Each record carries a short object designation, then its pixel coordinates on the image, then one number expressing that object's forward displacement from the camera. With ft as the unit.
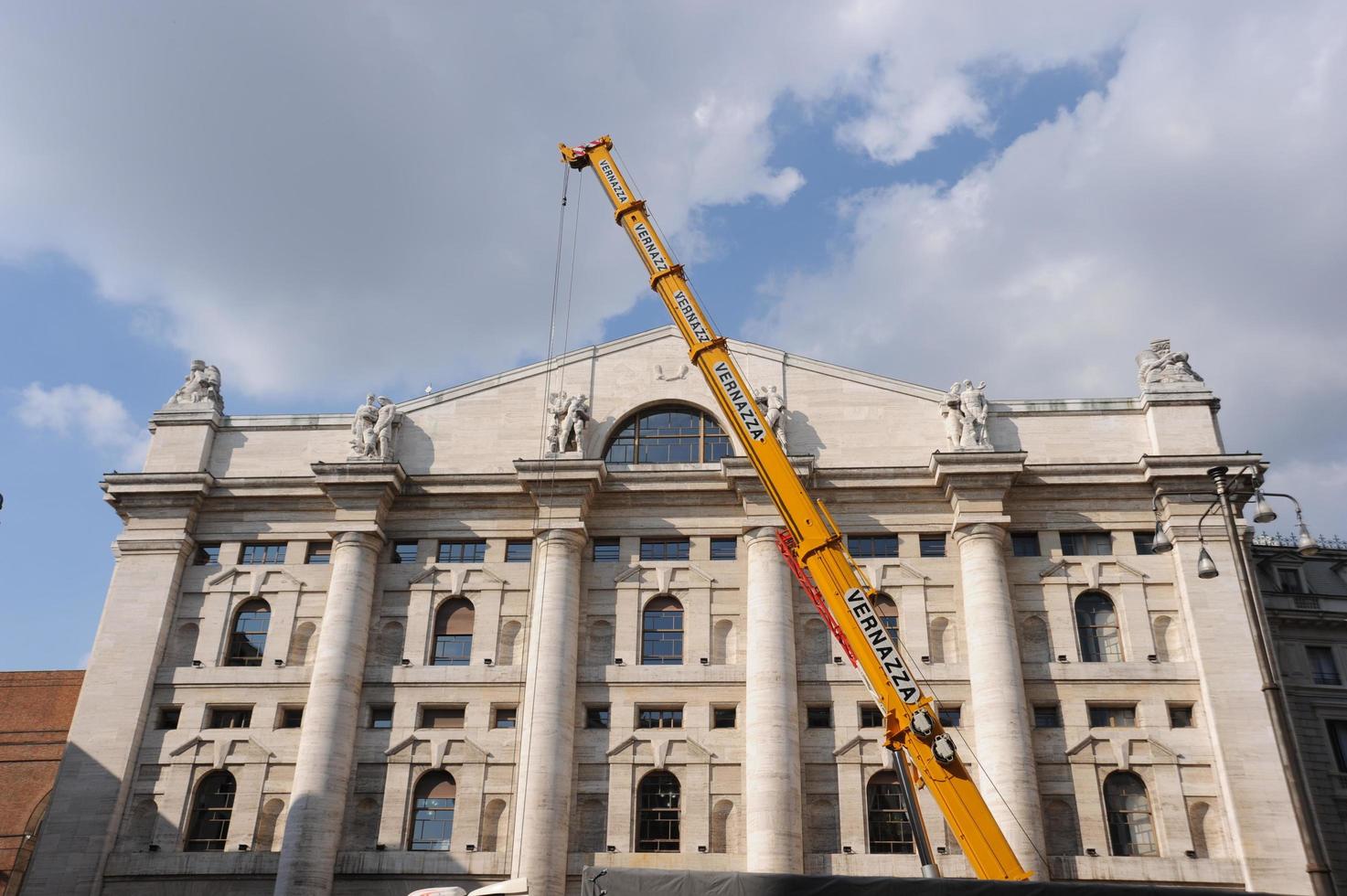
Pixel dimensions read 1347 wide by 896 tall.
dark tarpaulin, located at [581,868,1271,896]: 68.13
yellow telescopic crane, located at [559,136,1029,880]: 86.63
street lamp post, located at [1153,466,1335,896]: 62.39
